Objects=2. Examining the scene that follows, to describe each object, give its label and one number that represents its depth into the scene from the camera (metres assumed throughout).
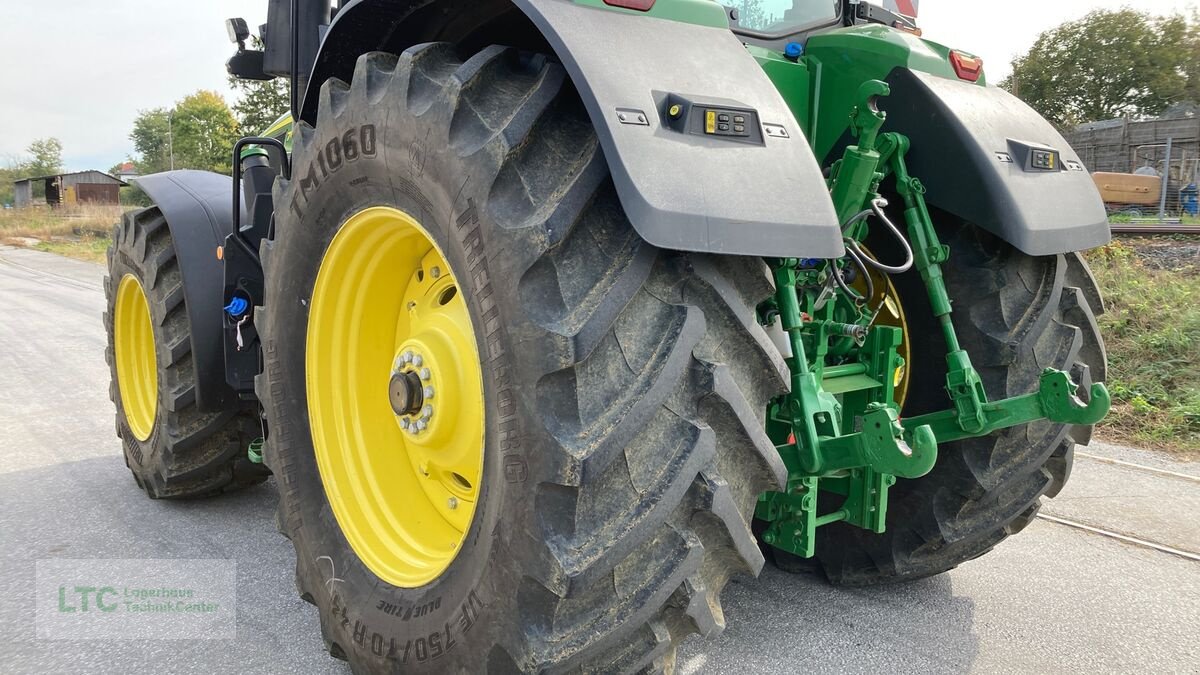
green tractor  1.55
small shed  60.74
